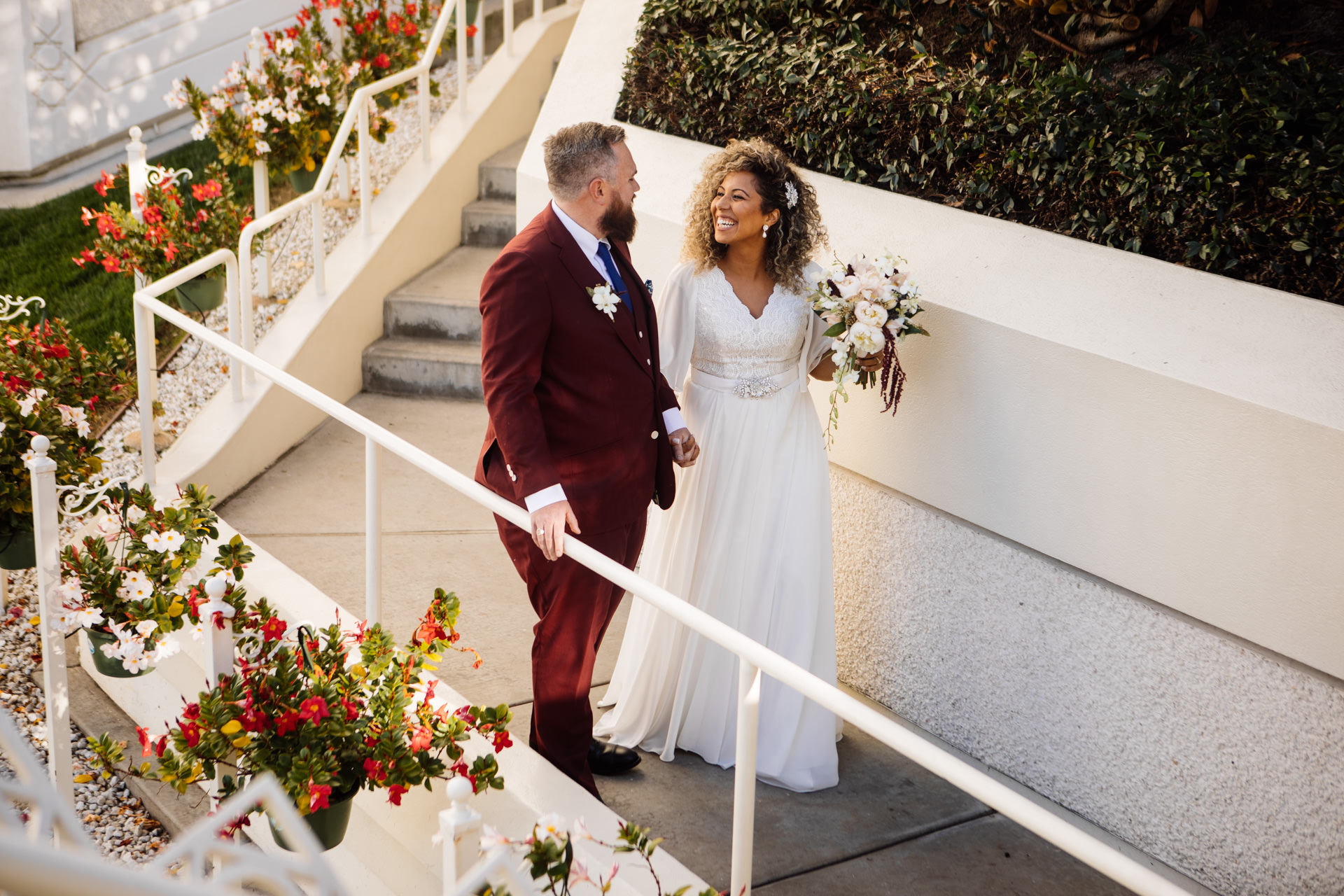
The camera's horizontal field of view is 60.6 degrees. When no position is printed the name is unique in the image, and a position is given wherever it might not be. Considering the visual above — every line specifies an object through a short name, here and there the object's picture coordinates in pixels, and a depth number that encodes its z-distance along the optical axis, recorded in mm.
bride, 3174
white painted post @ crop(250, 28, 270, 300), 5836
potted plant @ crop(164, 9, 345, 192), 5879
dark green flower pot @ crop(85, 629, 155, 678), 3391
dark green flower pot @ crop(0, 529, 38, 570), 4027
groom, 2646
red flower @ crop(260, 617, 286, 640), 2758
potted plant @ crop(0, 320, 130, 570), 3934
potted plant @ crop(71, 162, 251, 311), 5266
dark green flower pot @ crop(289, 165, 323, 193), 6230
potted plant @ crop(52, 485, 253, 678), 3168
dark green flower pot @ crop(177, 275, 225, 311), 5254
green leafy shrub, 3020
